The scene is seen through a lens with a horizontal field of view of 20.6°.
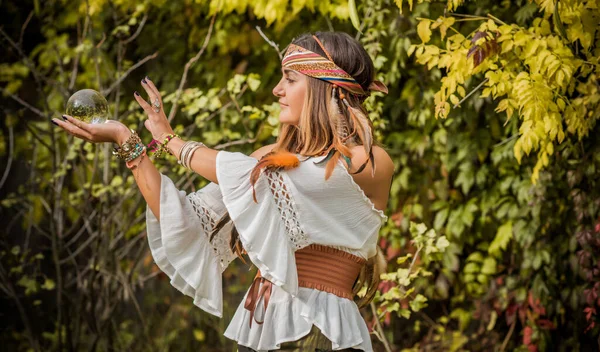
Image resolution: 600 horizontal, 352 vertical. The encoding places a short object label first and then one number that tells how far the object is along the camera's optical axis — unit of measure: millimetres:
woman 3626
